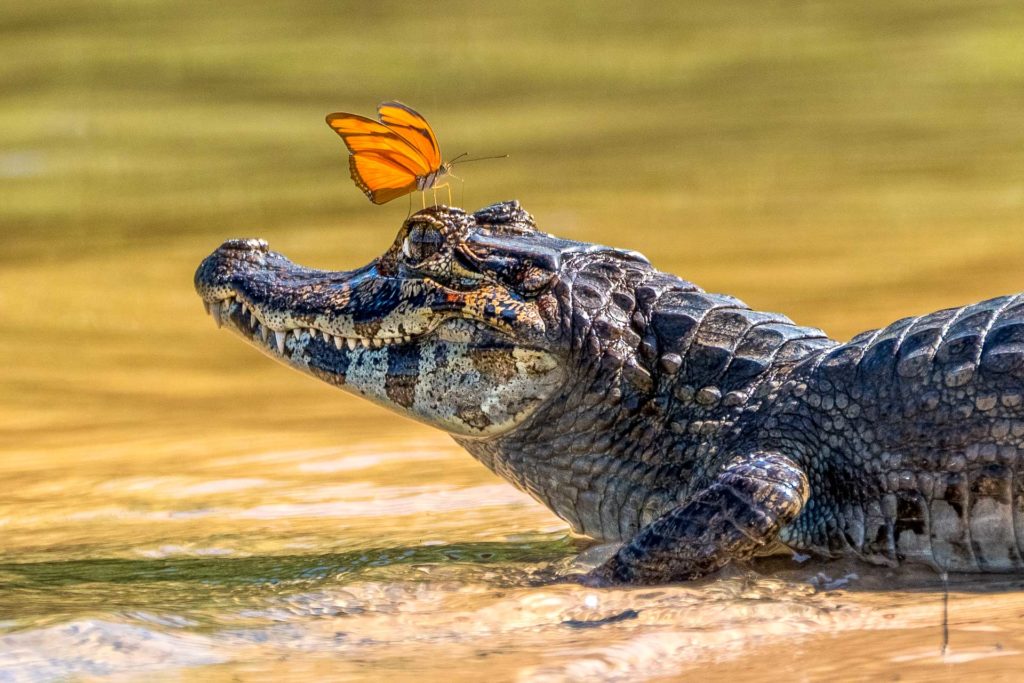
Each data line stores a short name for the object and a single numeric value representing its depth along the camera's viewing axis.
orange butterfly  9.34
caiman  7.89
